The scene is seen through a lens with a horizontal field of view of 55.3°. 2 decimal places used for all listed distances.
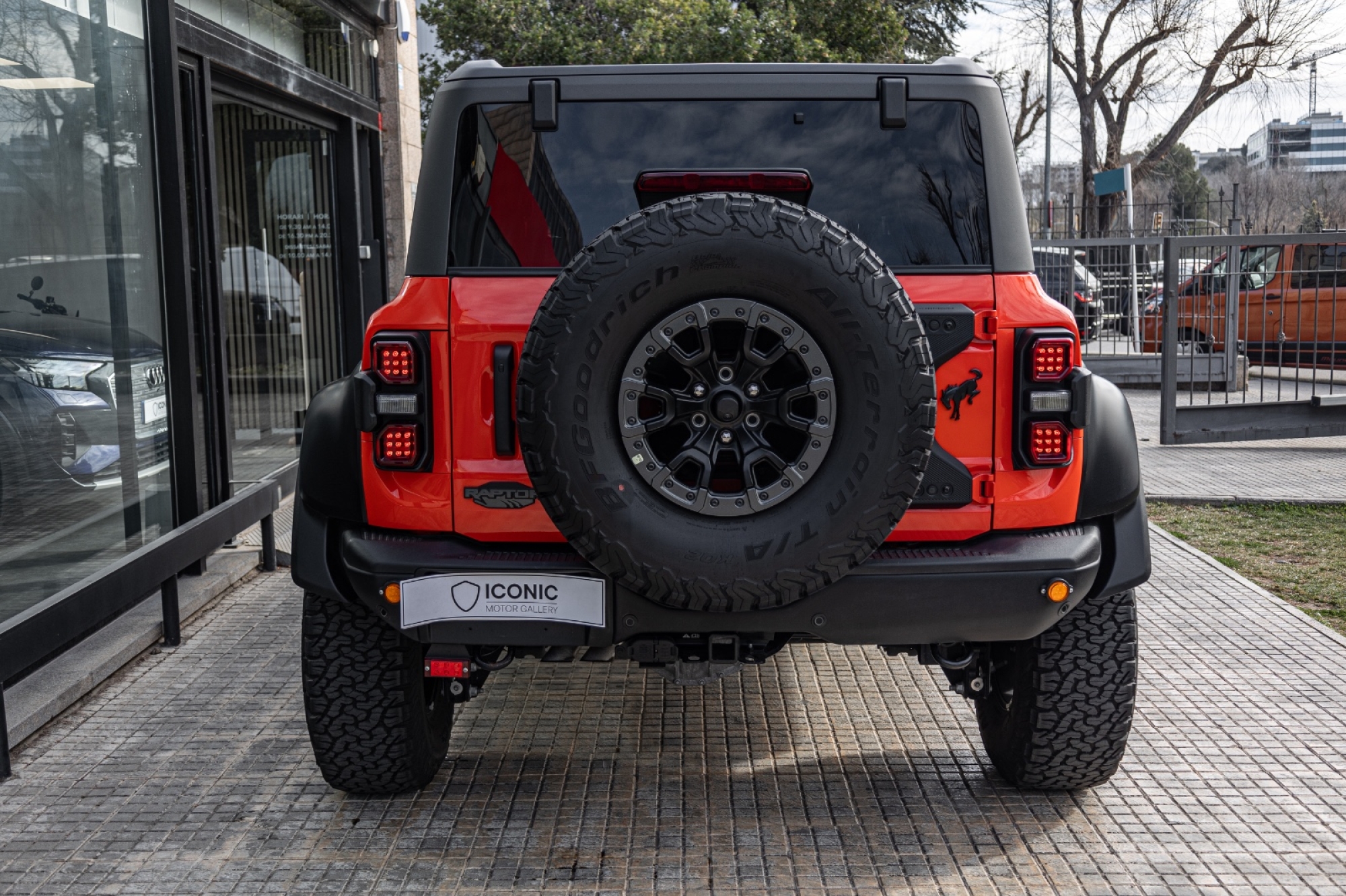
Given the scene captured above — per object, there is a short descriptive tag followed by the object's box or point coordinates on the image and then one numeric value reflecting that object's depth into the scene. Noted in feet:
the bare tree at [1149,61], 96.07
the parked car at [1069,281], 49.96
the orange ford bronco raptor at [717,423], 9.62
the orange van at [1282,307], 35.70
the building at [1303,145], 306.55
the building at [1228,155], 310.61
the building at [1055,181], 179.52
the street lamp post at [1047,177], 141.24
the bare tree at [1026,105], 142.31
